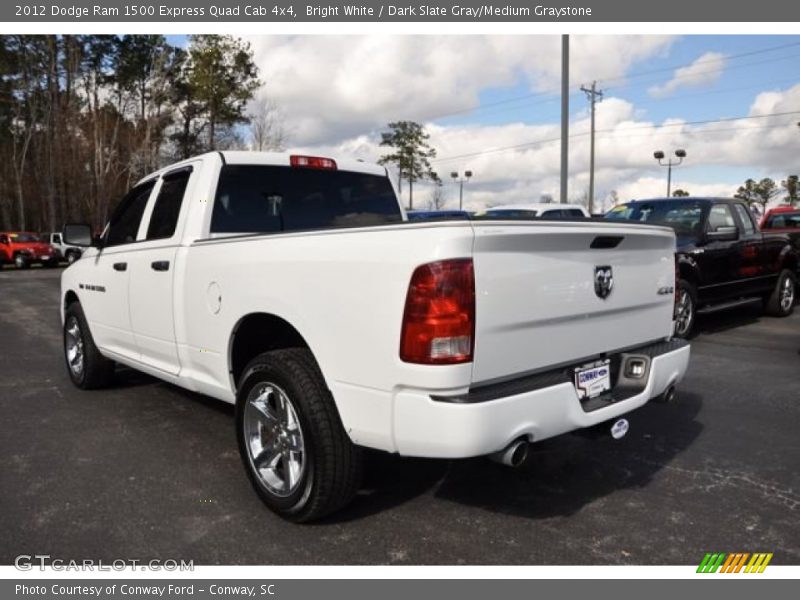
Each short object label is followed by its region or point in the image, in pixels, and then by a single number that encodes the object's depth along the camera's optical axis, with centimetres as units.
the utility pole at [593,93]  3566
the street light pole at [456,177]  5478
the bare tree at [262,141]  3353
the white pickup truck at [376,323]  242
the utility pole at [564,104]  1767
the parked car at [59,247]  2811
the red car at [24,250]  2767
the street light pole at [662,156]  3969
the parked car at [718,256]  765
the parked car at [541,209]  1340
